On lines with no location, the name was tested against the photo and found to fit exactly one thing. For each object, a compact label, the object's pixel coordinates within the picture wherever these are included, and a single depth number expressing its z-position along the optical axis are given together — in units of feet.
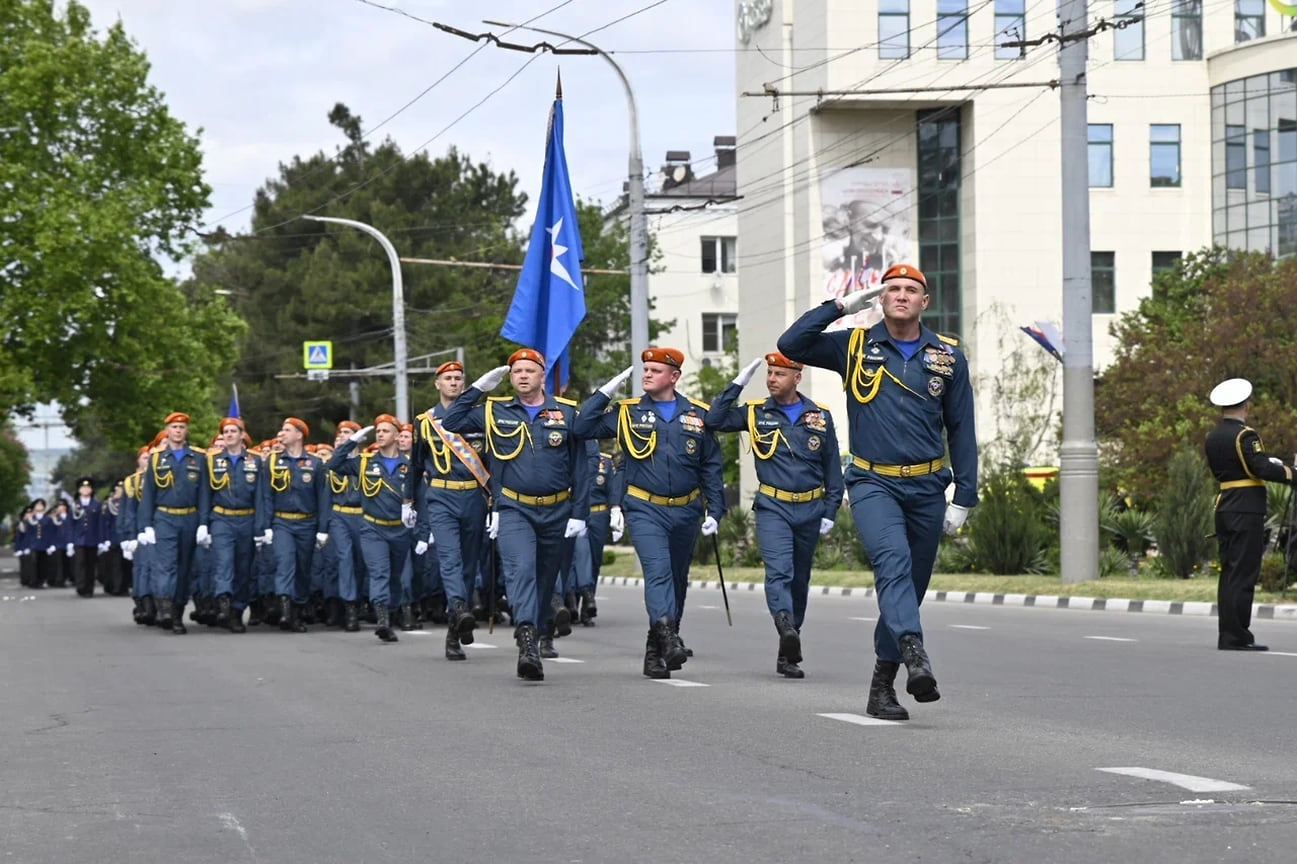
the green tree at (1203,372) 113.29
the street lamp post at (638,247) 104.22
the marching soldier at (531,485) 42.39
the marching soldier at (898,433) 32.27
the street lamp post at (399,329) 134.82
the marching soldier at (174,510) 65.51
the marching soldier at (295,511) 66.13
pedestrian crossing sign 204.50
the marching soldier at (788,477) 43.29
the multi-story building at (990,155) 189.67
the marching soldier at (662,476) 42.55
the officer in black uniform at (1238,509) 48.96
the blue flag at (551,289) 68.54
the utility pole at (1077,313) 78.23
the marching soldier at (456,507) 49.52
